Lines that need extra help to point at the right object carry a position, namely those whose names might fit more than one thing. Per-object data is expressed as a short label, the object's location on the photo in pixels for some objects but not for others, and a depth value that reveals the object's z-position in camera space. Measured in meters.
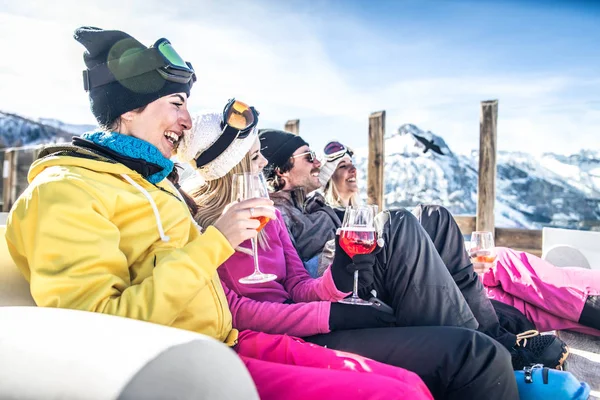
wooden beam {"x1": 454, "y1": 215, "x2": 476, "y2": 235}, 7.82
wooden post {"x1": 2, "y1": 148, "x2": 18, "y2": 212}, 11.66
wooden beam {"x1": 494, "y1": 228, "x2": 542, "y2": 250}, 6.96
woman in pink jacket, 1.81
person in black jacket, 2.19
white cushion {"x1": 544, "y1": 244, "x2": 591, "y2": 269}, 4.29
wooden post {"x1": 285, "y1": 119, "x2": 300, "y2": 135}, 8.79
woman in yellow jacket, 1.46
